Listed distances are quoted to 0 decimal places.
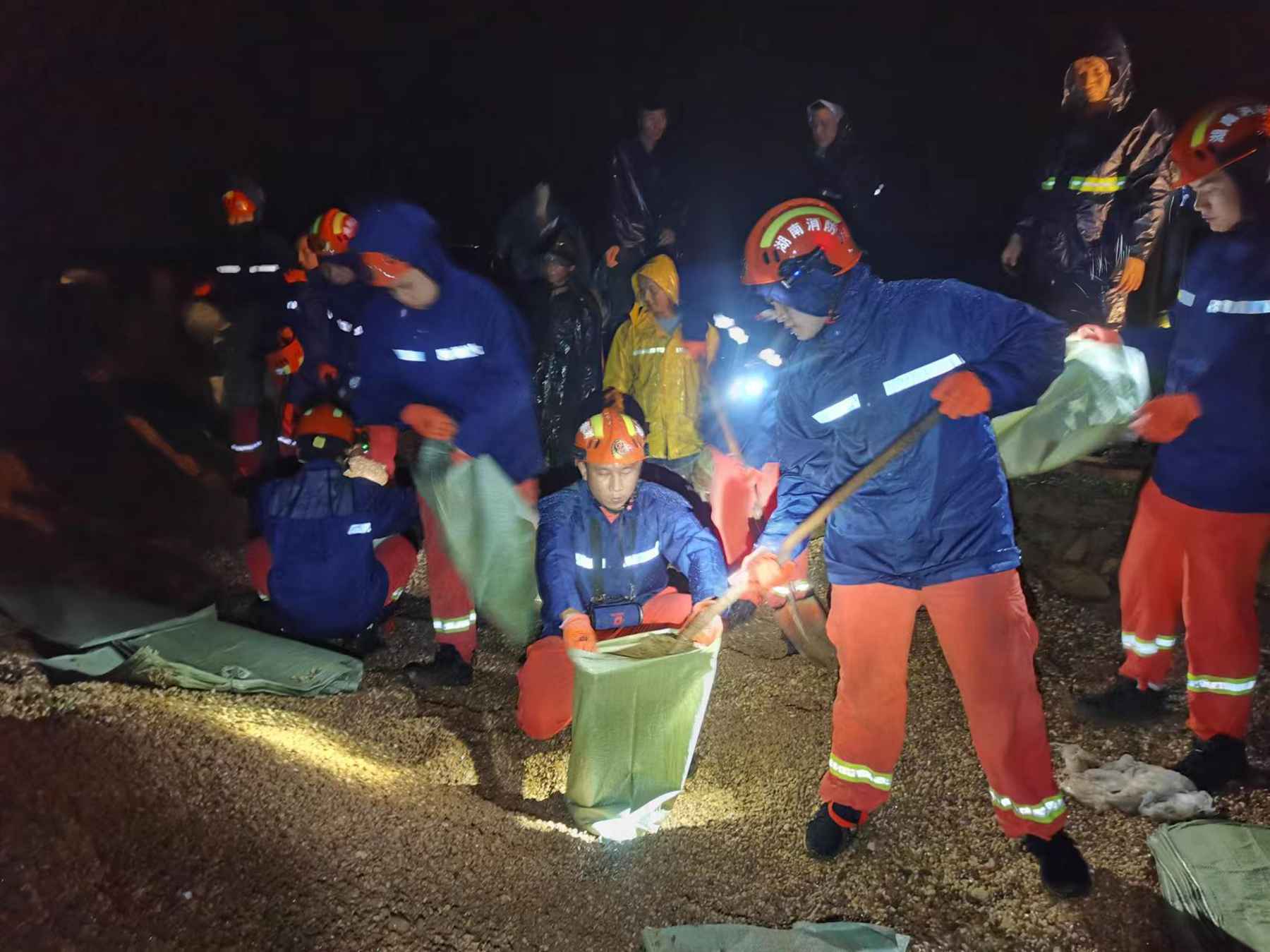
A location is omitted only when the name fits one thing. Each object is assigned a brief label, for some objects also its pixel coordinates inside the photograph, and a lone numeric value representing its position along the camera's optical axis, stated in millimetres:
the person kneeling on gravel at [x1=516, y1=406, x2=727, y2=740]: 3314
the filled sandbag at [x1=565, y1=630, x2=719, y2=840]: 2766
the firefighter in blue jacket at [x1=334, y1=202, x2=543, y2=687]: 3828
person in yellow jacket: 4785
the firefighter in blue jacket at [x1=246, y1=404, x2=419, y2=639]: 4023
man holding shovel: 2430
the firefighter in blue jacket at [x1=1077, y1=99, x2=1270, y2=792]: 2637
